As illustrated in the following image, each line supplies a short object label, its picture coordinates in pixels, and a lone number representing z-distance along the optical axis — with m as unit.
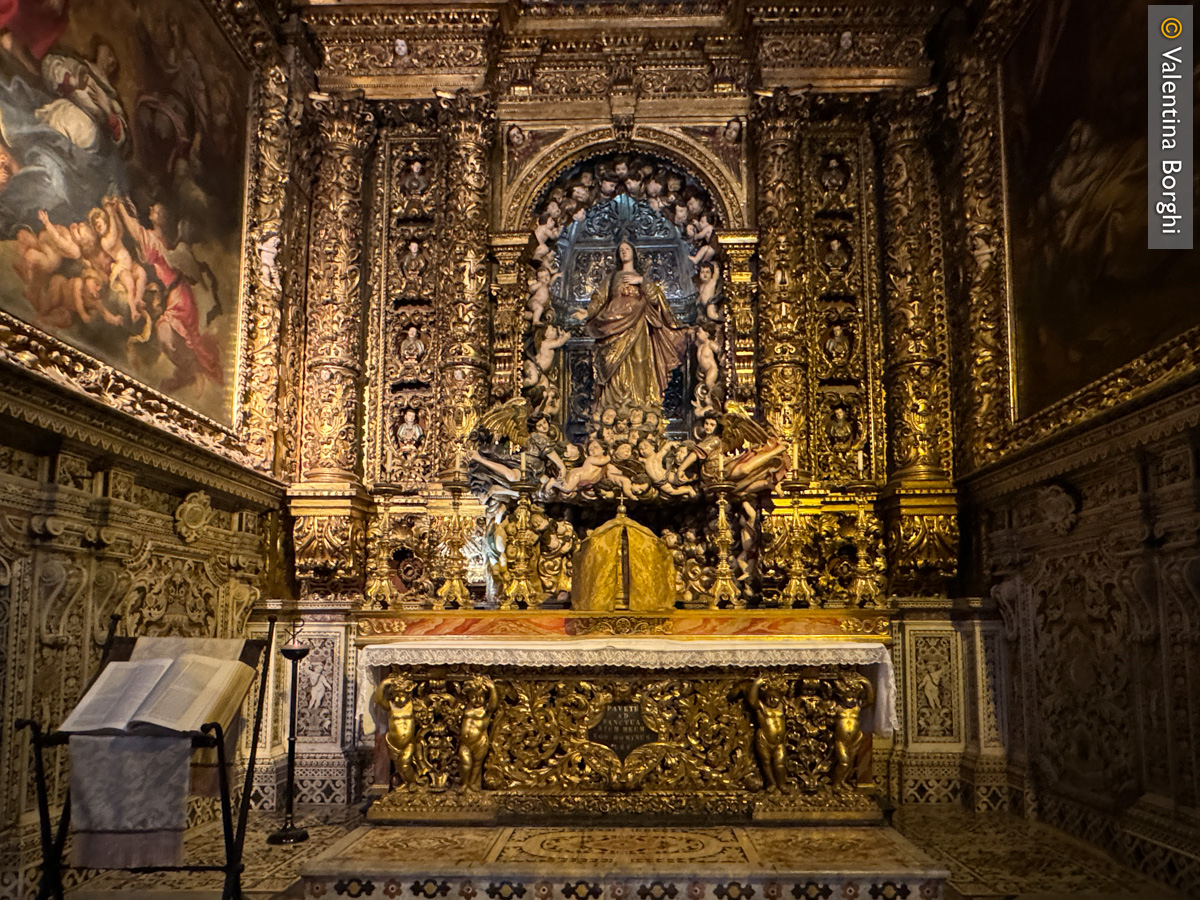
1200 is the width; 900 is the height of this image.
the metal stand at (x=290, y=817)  6.86
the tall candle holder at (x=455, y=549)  8.05
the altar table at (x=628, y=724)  6.96
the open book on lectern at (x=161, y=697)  4.28
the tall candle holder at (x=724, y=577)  8.00
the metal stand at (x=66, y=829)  4.24
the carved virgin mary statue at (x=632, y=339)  10.16
